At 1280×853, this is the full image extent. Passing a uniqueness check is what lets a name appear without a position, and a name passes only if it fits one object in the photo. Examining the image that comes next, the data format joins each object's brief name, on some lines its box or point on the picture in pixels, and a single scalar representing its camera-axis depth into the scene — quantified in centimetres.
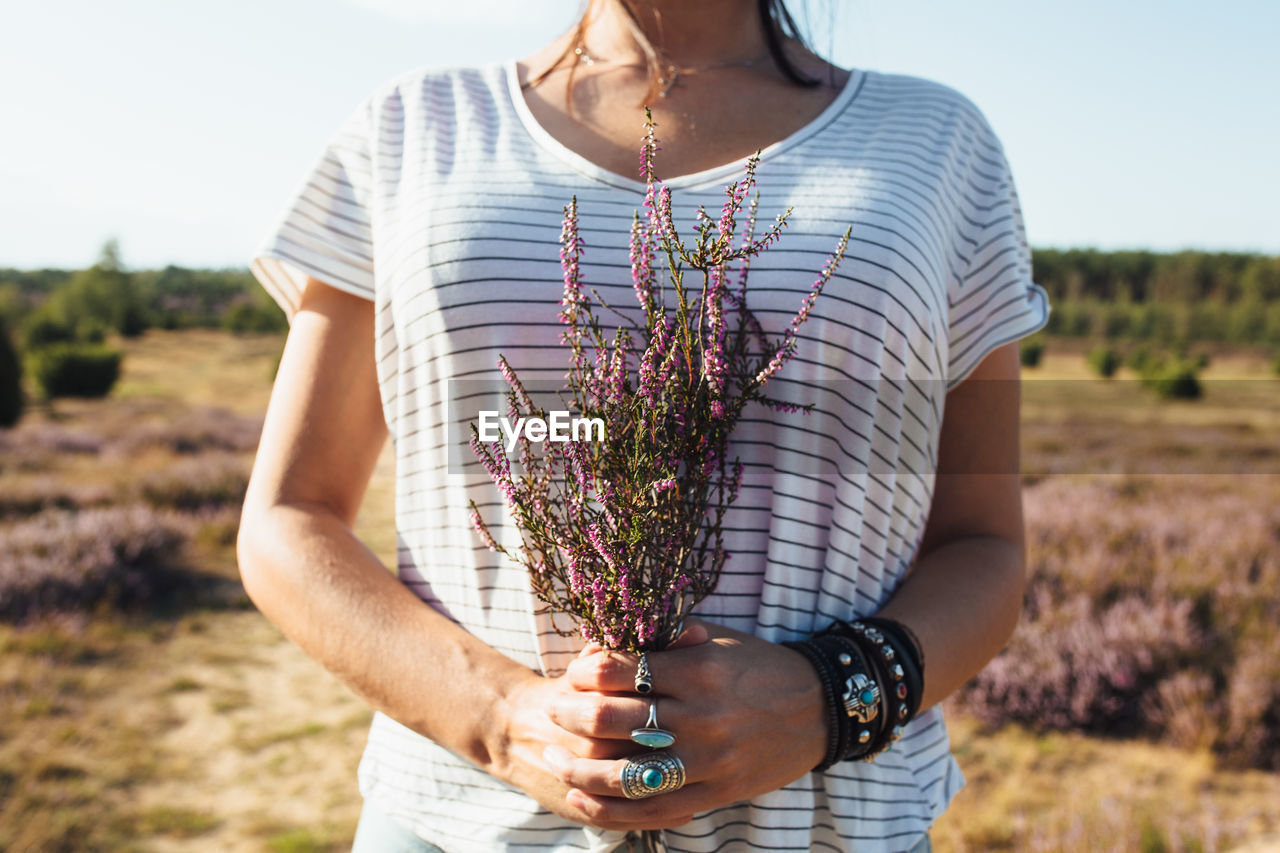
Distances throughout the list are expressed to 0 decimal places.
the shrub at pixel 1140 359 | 3306
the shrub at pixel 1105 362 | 3581
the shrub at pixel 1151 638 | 517
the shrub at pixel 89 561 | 716
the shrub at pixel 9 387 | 1669
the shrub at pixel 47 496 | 973
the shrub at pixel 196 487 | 1065
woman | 115
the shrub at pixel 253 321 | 4312
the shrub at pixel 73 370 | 2361
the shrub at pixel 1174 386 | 2658
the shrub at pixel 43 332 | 2944
